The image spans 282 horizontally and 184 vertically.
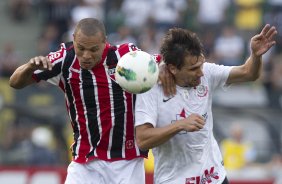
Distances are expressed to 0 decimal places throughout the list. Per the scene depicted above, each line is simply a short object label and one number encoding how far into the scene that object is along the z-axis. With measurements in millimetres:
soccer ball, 14289
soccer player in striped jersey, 16187
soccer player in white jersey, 14969
